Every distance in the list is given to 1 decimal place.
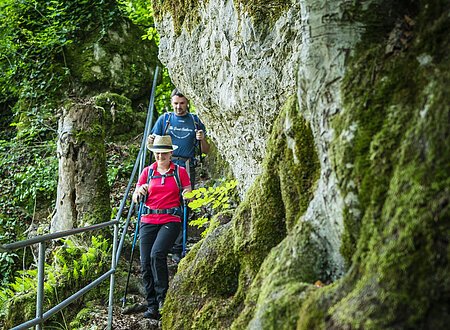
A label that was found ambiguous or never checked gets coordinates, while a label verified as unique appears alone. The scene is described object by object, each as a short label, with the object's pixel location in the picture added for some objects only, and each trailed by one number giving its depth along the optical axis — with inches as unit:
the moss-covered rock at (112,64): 510.0
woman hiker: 221.0
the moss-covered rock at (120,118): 470.6
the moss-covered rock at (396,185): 72.3
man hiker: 283.6
